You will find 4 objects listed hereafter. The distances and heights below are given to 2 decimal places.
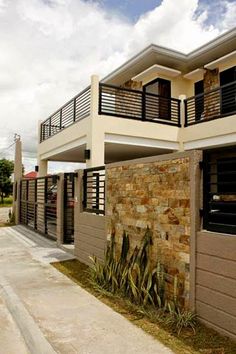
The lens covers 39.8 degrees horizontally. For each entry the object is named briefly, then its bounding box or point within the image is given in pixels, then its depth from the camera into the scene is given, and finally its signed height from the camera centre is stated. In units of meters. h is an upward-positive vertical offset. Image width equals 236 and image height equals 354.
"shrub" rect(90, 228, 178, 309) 4.79 -1.40
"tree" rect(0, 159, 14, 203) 38.25 +1.48
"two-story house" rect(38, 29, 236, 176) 10.66 +3.03
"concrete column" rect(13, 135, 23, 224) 17.60 +0.93
